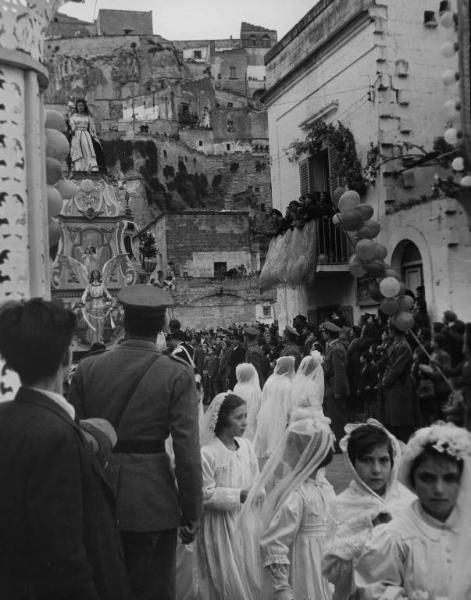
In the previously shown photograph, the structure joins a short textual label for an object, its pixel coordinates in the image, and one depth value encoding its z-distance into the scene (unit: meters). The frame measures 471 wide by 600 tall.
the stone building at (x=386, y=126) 14.32
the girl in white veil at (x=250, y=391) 11.14
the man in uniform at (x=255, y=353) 16.03
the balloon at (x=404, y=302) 6.14
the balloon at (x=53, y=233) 5.26
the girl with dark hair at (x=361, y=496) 4.13
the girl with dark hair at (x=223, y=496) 5.61
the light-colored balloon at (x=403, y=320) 5.75
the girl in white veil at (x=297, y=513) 5.09
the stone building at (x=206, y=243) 55.97
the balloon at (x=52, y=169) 5.29
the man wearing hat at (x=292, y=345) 13.70
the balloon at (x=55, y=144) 5.32
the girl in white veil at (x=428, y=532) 3.24
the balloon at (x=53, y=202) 5.05
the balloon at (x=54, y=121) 5.71
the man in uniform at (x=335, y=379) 13.03
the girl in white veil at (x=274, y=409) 10.16
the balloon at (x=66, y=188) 5.97
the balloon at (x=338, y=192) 8.70
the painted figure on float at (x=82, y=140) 24.53
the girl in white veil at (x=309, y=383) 9.97
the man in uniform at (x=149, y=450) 4.36
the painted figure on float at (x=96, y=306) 19.53
